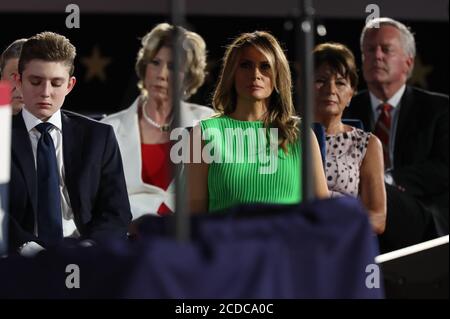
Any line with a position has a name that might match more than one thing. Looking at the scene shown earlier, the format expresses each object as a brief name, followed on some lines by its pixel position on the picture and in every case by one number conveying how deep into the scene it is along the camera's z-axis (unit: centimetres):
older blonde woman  841
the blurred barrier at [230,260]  340
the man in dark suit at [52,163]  760
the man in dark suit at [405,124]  941
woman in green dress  686
